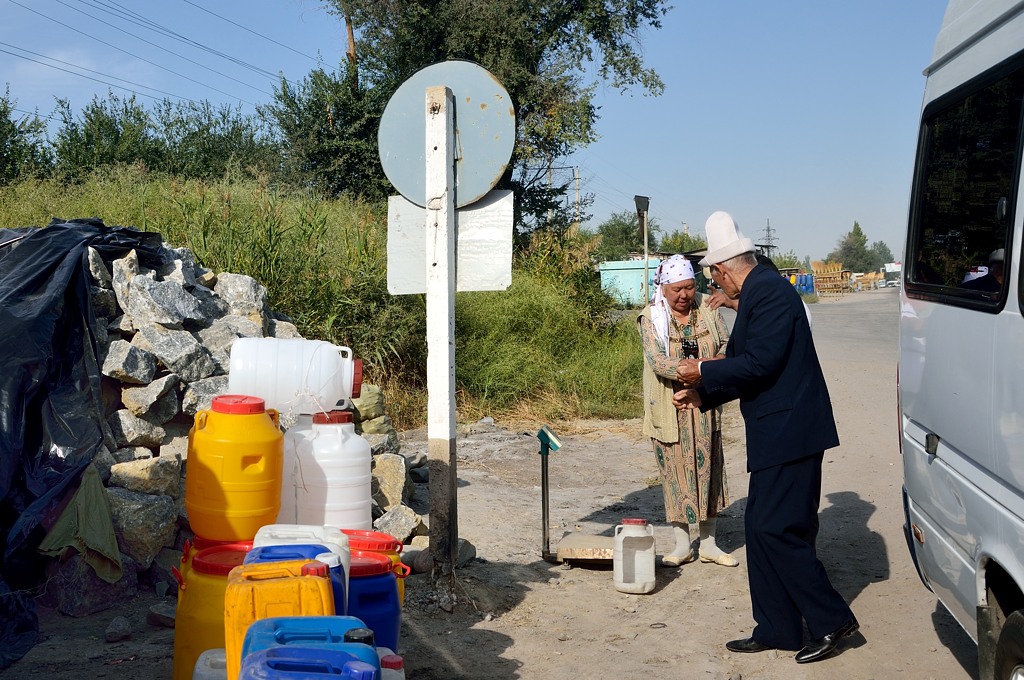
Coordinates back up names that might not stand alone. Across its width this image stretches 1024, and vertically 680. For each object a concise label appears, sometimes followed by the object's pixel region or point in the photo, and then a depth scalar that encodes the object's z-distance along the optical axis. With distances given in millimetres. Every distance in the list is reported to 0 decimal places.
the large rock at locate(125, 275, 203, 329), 6527
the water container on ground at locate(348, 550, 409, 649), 3531
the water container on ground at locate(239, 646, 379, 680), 2199
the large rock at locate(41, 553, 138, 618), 4742
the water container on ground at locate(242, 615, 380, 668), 2346
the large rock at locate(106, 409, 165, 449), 5809
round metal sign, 5012
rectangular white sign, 5031
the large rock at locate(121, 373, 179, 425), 5949
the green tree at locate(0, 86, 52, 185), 18891
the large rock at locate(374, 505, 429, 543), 6180
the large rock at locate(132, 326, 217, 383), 6312
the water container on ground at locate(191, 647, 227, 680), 2928
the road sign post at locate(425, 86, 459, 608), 4965
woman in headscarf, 5746
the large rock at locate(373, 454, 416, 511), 6773
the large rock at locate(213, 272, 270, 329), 7820
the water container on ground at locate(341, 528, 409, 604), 3764
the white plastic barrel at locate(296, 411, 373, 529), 4250
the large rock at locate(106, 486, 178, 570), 4992
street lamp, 16547
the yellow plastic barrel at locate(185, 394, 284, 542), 3863
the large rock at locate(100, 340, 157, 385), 5910
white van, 2869
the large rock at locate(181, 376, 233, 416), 6234
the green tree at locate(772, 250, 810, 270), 72500
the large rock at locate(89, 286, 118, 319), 6431
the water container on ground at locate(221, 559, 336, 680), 2721
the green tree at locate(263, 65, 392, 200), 23875
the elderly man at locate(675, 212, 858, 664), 4340
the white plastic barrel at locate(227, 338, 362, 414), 4445
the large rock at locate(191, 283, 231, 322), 7403
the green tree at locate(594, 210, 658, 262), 54256
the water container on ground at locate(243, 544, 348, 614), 3045
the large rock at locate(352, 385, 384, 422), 8281
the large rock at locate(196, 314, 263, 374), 6768
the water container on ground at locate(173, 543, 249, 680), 3357
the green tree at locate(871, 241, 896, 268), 181800
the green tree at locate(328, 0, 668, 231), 23047
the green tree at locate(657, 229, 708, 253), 55369
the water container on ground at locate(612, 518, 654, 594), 5414
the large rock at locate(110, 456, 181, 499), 5242
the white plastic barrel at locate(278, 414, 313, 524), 4246
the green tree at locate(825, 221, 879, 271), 130250
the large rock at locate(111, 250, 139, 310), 6629
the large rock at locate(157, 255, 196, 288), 7215
